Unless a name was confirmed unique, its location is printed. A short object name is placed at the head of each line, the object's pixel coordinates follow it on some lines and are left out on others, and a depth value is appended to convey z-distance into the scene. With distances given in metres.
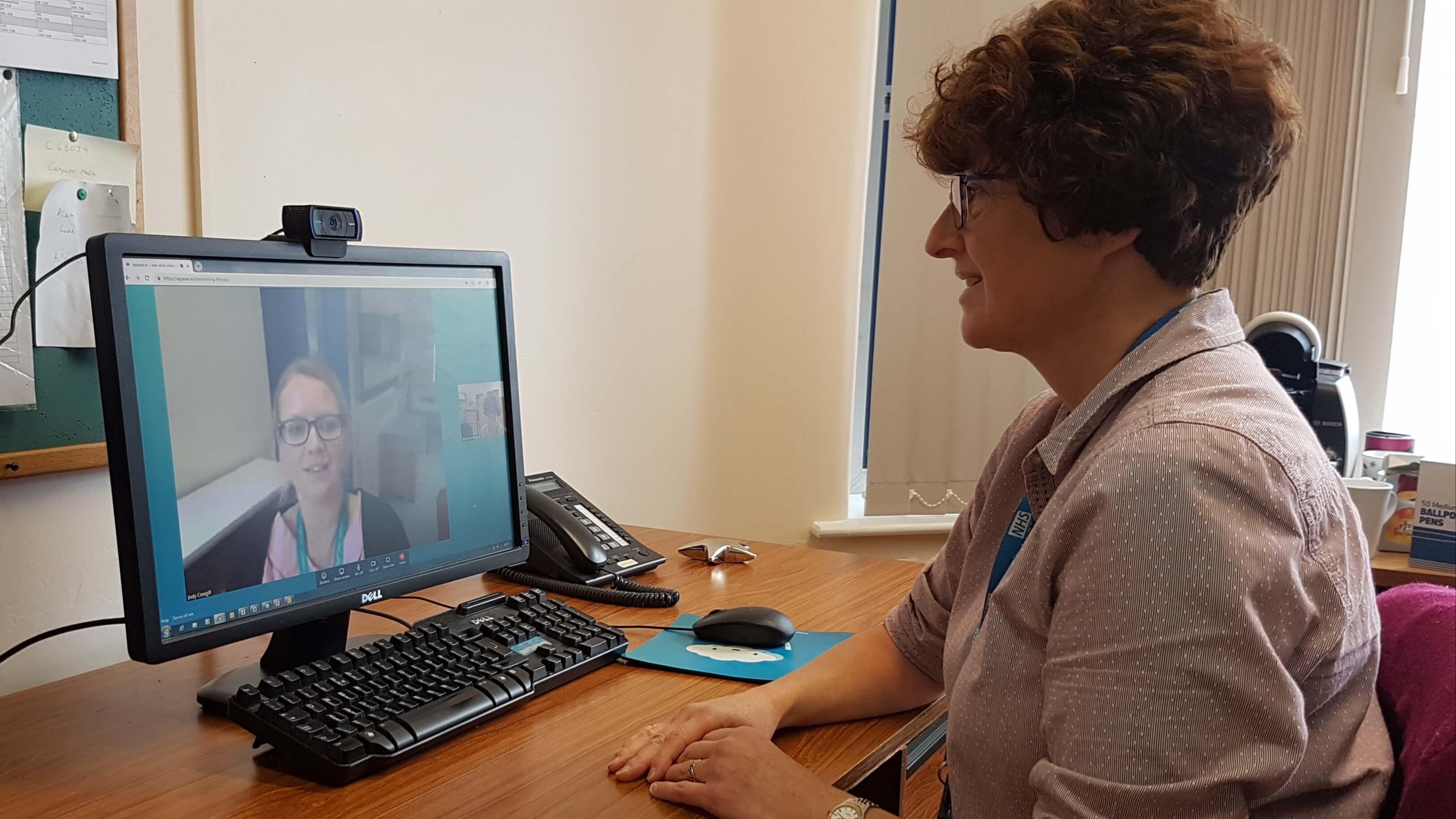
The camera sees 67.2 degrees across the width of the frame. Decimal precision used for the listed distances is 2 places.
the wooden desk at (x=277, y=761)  0.89
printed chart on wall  1.15
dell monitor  0.92
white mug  2.31
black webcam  1.06
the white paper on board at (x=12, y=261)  1.15
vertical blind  2.77
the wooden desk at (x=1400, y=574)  2.23
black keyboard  0.93
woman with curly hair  0.76
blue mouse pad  1.21
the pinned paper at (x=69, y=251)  1.20
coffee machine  2.51
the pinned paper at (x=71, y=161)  1.18
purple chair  0.79
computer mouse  1.29
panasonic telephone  1.49
